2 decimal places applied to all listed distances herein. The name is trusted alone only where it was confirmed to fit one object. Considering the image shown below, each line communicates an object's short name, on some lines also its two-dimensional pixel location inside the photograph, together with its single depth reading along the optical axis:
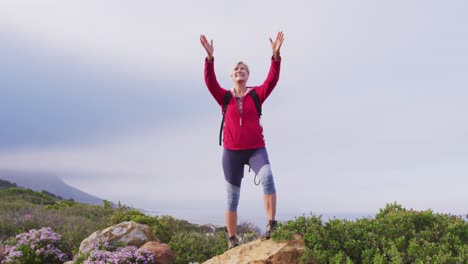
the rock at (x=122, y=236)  10.01
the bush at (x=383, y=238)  6.97
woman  7.57
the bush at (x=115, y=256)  9.09
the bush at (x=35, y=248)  10.50
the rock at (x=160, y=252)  9.54
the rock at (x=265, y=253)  6.95
